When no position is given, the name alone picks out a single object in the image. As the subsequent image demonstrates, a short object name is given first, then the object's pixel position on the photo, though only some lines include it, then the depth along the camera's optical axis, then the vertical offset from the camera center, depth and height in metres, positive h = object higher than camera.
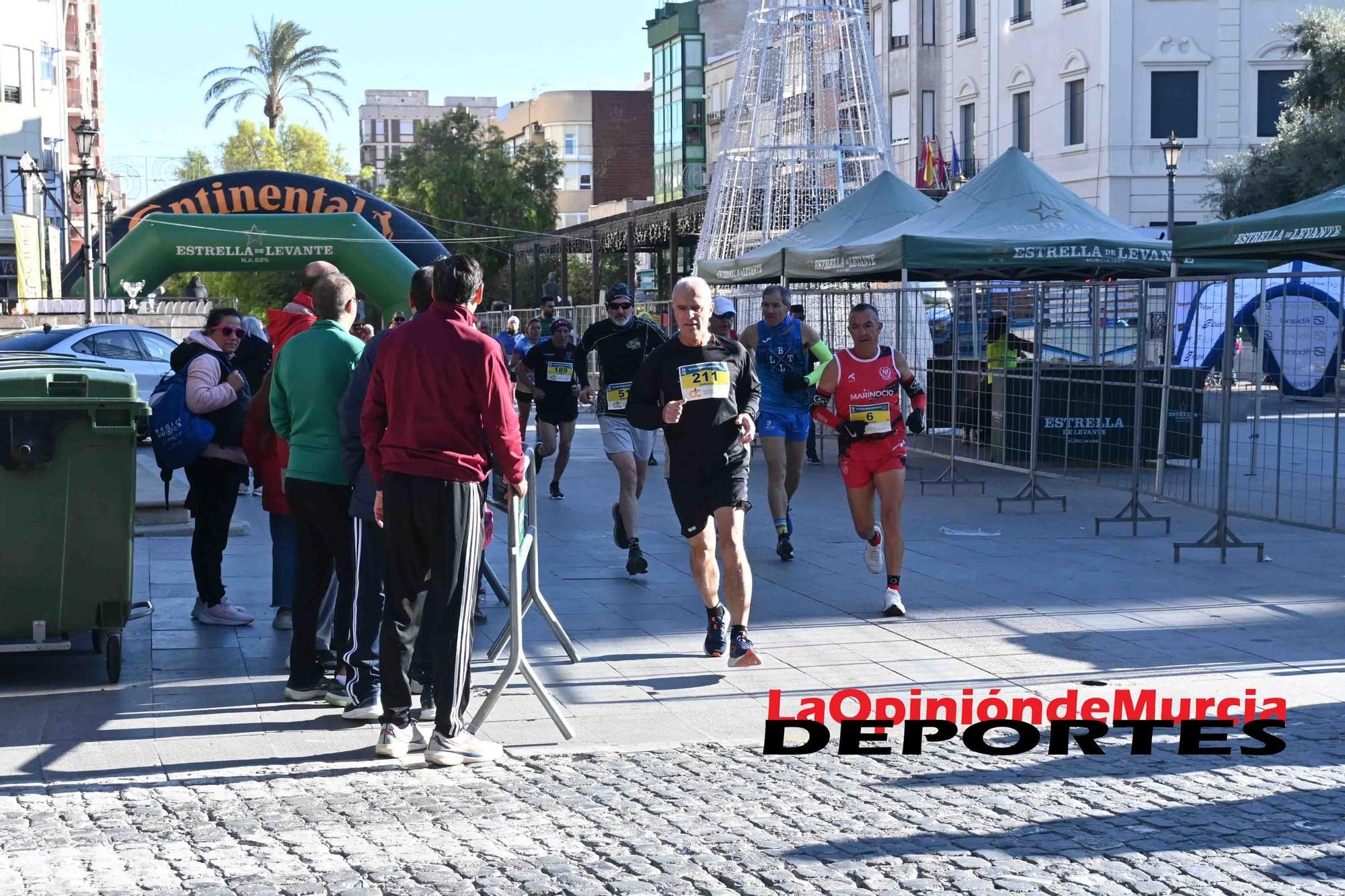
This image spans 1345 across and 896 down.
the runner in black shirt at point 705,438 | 7.85 -0.54
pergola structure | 42.19 +2.50
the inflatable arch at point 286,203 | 31.52 +2.38
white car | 20.64 -0.27
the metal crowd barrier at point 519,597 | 6.36 -1.09
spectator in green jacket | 6.93 -0.59
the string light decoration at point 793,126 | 24.84 +3.08
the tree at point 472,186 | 56.88 +4.85
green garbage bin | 6.98 -0.76
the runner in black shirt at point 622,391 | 10.57 -0.44
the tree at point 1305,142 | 32.06 +3.60
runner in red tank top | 9.10 -0.57
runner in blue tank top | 11.08 -0.46
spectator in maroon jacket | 5.98 -0.52
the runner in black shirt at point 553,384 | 14.12 -0.51
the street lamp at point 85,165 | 28.20 +2.98
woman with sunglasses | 8.64 -0.70
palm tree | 68.44 +10.73
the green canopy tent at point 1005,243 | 16.47 +0.83
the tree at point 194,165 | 81.00 +7.87
